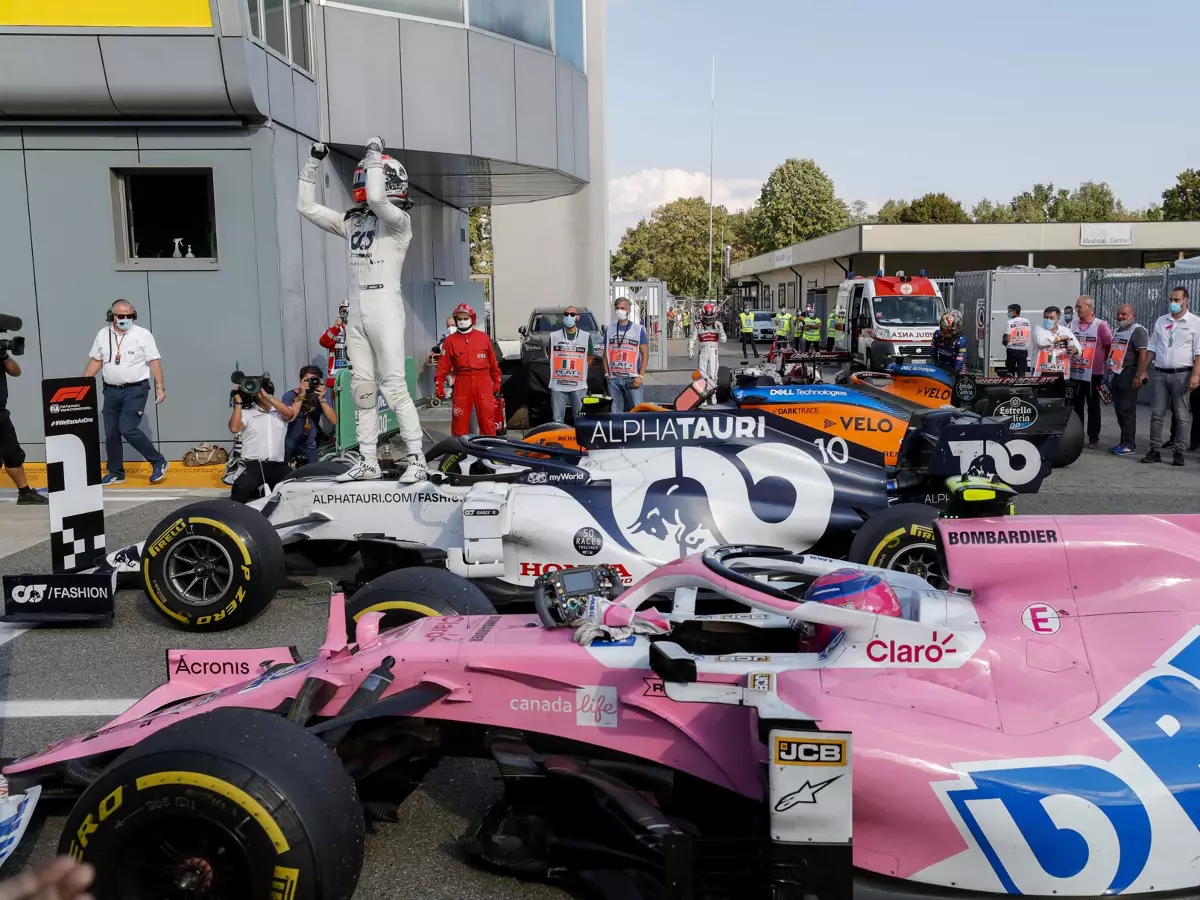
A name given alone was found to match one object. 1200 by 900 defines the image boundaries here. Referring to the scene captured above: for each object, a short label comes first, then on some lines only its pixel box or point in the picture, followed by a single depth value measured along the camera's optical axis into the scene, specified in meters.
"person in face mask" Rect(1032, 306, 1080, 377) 12.43
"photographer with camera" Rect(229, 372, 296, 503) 7.59
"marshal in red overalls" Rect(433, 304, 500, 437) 11.20
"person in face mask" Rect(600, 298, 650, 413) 12.77
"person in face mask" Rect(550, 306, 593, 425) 12.30
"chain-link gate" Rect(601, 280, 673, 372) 28.53
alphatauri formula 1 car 5.54
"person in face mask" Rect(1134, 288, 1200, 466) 10.95
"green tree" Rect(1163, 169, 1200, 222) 60.22
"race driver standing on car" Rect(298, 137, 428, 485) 6.54
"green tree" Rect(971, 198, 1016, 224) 92.11
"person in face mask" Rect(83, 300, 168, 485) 10.02
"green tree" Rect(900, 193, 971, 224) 70.62
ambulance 20.84
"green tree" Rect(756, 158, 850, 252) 65.06
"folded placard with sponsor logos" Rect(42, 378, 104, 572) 6.04
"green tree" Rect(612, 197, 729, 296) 73.12
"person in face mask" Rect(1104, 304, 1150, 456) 11.63
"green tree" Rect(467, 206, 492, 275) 60.66
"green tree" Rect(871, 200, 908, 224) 76.46
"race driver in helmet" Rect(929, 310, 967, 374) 15.14
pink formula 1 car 2.65
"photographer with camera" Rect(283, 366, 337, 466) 9.15
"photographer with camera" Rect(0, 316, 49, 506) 9.22
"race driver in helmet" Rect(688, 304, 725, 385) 16.17
